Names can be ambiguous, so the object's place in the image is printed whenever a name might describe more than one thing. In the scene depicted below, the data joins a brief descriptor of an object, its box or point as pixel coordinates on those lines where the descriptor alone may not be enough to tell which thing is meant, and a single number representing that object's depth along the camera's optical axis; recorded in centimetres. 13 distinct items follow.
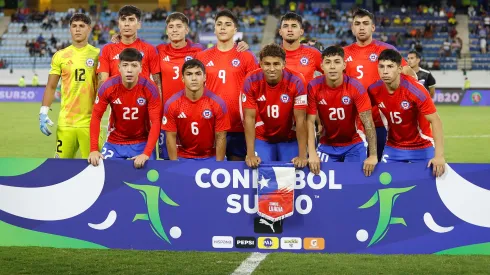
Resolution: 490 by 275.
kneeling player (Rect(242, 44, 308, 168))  678
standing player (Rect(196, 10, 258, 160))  768
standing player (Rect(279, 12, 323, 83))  788
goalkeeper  802
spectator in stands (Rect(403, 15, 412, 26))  4372
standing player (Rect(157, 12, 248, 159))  801
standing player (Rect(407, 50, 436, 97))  1138
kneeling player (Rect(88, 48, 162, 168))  698
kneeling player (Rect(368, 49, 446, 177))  687
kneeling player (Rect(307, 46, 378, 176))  693
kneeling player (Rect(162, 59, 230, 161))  692
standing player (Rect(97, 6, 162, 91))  783
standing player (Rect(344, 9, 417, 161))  799
